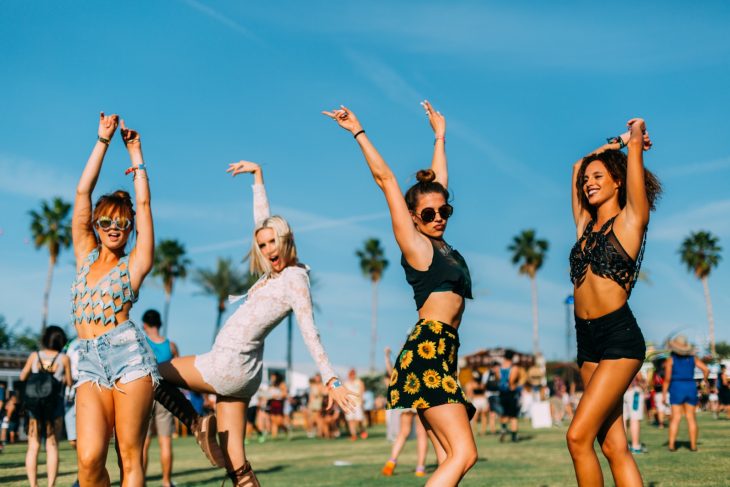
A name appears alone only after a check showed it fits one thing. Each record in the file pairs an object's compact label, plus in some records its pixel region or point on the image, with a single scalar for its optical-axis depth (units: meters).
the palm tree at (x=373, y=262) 70.00
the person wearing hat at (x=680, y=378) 13.85
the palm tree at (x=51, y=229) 48.97
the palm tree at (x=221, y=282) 59.31
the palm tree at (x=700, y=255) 64.81
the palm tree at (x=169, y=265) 60.44
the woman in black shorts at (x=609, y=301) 4.77
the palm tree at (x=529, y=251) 68.94
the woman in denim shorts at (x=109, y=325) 4.87
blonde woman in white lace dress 5.42
